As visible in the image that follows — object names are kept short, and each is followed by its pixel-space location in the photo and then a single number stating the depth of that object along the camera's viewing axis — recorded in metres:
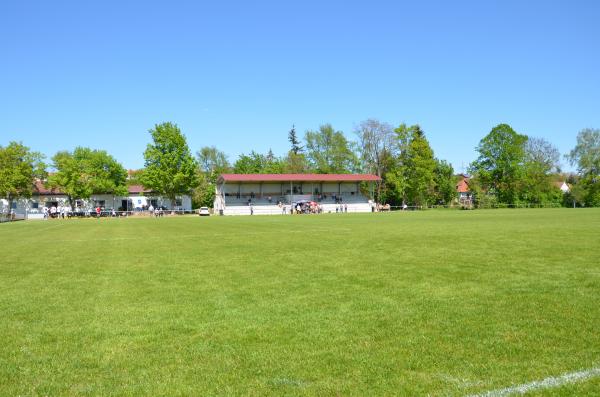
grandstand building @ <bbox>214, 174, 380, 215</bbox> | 76.88
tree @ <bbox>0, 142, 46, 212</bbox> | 70.12
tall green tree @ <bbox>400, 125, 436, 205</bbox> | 86.81
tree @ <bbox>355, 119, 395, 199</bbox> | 91.44
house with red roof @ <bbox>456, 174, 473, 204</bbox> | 130.10
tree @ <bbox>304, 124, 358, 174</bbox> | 97.81
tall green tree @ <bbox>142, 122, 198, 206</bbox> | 75.81
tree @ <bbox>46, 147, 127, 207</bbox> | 76.25
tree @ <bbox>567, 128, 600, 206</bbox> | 82.56
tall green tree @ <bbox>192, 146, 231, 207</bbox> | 95.81
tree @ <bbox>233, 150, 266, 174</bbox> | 109.36
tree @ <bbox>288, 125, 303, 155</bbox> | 118.74
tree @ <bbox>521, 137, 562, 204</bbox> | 83.88
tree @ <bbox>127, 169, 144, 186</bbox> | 109.40
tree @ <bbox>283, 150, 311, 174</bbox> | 100.78
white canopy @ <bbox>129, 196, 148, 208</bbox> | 89.69
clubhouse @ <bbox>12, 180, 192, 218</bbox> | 81.44
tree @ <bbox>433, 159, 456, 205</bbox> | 96.12
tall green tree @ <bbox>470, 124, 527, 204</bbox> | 83.75
